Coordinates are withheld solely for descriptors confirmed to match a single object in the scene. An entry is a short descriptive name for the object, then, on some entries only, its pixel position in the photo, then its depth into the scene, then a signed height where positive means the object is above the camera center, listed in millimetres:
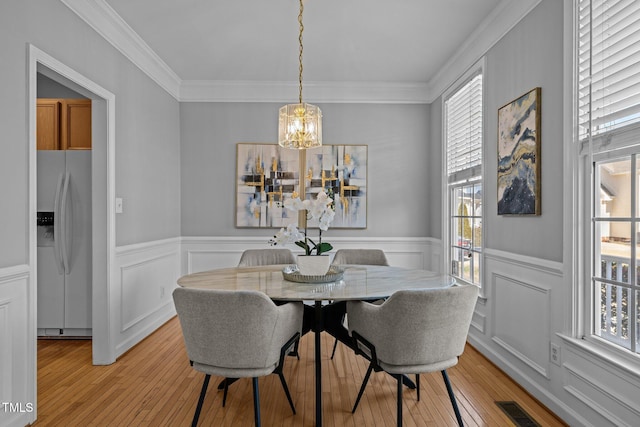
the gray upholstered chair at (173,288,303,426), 1773 -551
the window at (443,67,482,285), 3500 +345
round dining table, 2049 -424
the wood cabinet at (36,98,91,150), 3533 +790
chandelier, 2822 +624
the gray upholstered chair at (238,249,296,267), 3344 -392
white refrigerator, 3387 -240
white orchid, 2371 -17
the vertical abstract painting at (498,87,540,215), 2523 +391
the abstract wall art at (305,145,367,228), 4684 +394
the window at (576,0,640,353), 1838 +270
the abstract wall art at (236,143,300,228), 4668 +322
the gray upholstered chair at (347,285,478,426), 1816 -560
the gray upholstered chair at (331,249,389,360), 3453 -394
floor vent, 2211 -1184
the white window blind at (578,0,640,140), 1809 +729
